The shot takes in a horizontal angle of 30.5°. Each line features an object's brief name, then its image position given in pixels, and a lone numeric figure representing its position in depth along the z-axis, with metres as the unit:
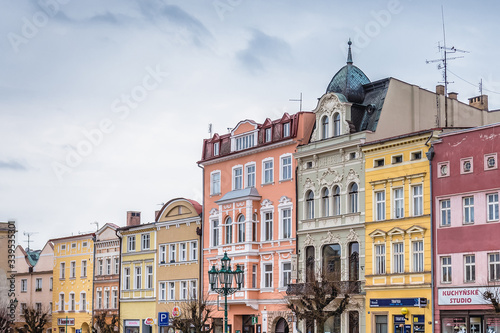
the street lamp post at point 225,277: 44.94
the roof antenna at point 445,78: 59.50
